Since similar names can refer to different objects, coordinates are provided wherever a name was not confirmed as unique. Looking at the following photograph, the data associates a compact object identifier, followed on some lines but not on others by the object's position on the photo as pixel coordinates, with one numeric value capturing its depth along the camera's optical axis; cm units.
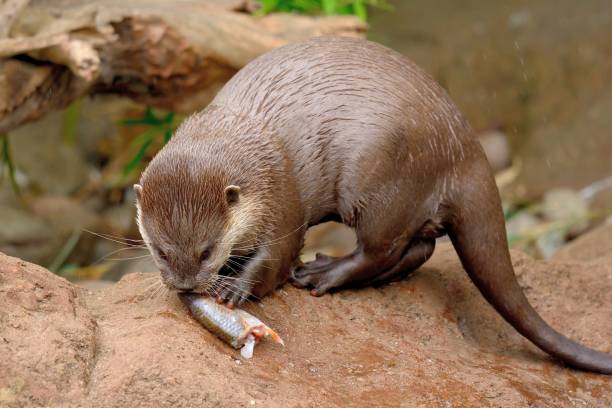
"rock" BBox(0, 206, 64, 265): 1130
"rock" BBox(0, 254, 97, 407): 445
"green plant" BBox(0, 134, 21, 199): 880
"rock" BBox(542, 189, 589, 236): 1226
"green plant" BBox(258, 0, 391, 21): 953
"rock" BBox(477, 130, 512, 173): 1427
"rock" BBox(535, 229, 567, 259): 1173
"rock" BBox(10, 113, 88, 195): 1344
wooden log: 765
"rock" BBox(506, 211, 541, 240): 1276
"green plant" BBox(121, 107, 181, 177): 984
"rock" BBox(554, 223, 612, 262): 871
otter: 580
